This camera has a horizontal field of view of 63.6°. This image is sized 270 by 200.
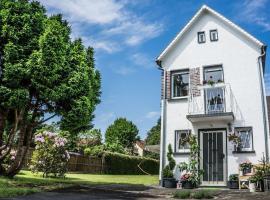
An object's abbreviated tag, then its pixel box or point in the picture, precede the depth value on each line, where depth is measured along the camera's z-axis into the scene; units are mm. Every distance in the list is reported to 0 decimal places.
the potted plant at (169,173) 11551
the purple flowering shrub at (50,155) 13611
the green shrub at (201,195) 8144
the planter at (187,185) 11182
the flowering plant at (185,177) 11245
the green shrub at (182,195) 8178
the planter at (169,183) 11513
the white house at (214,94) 11454
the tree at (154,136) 49159
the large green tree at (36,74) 9511
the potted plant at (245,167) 10765
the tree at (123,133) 40454
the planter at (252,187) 9259
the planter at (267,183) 9045
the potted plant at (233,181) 10780
